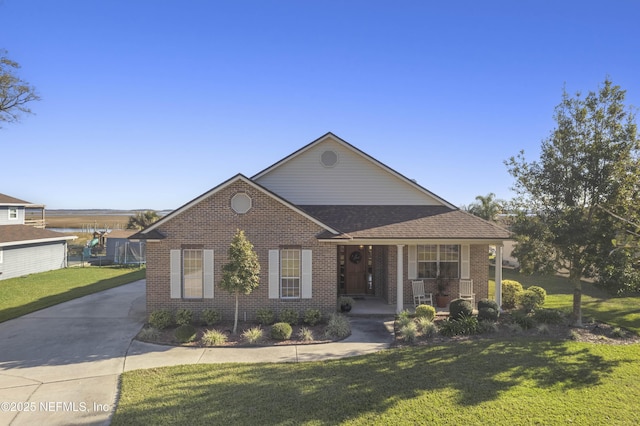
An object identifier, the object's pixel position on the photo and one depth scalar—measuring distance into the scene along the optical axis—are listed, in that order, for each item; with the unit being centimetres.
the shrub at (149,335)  1170
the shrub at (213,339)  1136
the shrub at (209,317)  1315
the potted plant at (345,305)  1486
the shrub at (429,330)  1176
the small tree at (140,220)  4016
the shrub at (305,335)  1173
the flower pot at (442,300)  1567
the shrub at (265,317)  1340
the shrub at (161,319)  1266
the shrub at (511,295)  1599
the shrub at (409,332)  1141
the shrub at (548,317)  1318
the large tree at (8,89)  1874
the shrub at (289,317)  1337
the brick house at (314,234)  1383
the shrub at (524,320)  1255
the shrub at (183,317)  1298
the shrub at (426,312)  1351
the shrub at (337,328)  1195
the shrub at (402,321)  1248
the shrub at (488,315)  1293
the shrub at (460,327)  1198
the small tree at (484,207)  3318
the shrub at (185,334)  1148
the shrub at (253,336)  1155
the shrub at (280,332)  1171
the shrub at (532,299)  1483
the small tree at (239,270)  1198
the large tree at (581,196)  1138
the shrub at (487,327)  1218
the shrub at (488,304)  1328
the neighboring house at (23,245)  2394
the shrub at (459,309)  1291
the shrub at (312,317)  1329
